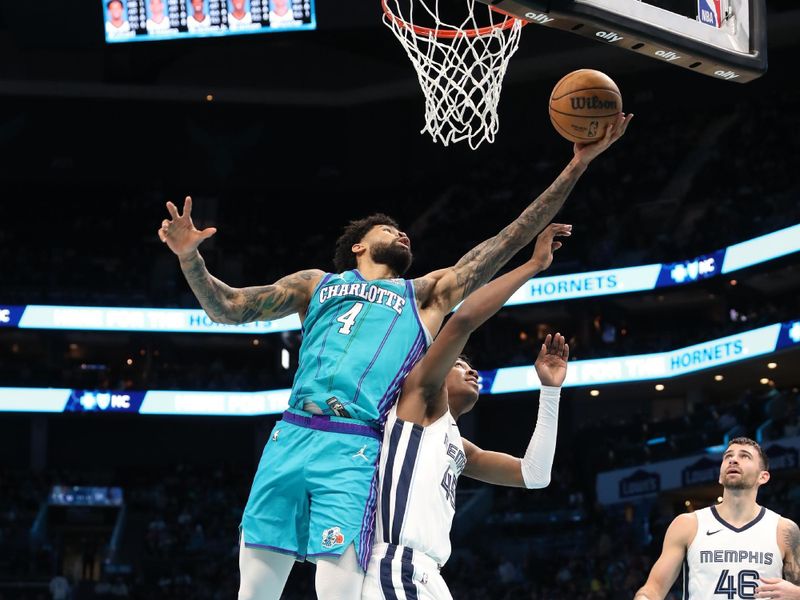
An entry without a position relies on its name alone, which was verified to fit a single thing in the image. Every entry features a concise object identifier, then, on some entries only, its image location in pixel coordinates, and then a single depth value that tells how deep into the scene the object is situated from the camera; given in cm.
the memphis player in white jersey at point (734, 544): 607
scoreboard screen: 2119
